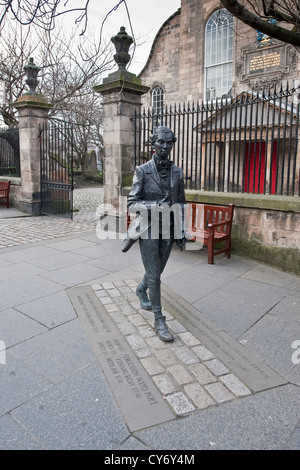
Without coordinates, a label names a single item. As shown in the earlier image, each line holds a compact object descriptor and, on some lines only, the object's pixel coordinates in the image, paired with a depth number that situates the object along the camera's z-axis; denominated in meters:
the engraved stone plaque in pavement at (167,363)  2.51
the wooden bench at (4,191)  11.84
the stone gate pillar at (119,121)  7.63
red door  11.19
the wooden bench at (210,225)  5.92
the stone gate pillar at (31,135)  10.47
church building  14.62
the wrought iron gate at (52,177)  10.59
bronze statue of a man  3.38
